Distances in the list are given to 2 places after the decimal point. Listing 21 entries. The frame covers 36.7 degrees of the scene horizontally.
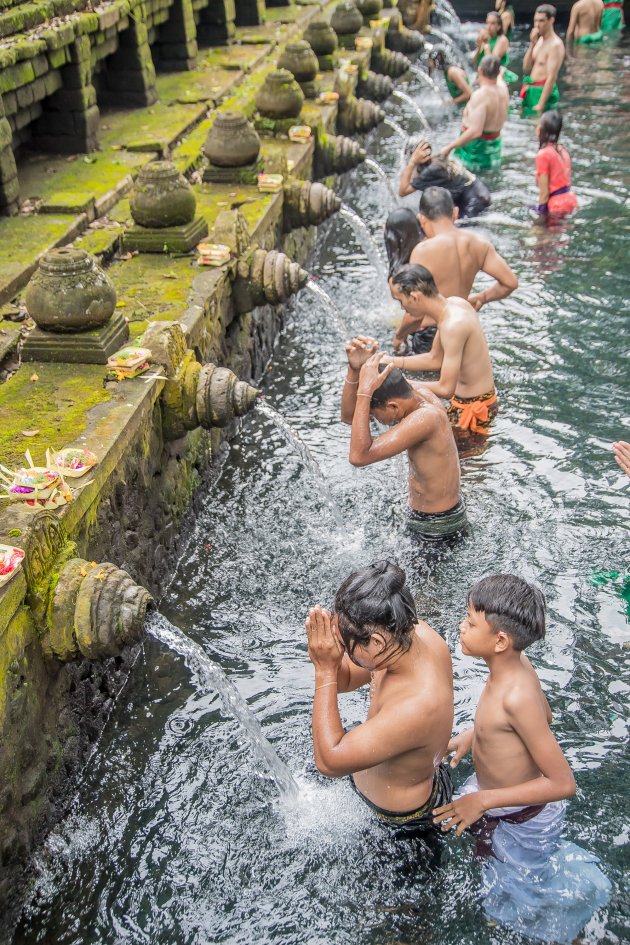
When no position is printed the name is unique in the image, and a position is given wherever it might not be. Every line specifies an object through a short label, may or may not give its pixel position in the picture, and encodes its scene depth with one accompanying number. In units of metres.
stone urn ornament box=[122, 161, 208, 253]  7.49
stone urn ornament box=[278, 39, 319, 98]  12.07
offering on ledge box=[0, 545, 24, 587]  3.93
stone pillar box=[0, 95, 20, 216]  8.43
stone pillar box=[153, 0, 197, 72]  13.89
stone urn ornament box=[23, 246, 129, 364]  5.75
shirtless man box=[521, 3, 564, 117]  15.41
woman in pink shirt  10.81
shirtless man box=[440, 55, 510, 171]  12.42
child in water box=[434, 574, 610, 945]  3.53
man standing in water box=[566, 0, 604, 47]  21.15
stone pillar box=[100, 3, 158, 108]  11.86
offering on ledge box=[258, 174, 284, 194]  9.43
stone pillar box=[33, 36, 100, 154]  10.01
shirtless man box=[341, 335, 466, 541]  5.30
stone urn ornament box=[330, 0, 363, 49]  15.98
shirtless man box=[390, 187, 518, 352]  7.44
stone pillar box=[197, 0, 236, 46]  15.77
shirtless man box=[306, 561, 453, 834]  3.46
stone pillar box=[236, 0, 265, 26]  17.50
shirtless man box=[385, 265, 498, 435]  6.24
